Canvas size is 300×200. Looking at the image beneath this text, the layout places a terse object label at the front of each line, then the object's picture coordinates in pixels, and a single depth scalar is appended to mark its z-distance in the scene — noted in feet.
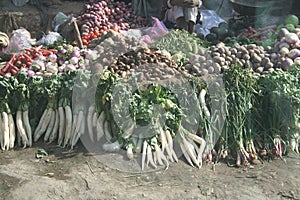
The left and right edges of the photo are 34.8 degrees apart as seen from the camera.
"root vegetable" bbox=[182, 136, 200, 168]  14.63
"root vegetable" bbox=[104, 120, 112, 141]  15.23
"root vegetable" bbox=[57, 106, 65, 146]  15.78
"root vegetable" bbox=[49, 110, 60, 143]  15.87
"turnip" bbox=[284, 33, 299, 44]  20.12
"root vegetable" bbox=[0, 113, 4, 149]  15.52
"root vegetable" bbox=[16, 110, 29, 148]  15.61
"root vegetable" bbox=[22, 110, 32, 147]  15.76
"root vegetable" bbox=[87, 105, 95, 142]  15.44
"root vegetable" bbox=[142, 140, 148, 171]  14.19
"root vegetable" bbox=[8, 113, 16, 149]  15.60
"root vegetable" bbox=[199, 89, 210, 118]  15.30
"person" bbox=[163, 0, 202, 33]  24.39
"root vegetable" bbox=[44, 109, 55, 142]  15.96
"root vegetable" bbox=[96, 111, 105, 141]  15.30
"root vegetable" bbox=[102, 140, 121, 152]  14.66
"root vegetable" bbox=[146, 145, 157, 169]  14.29
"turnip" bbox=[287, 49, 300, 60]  19.35
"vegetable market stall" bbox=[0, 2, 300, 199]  14.60
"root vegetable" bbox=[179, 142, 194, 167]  14.59
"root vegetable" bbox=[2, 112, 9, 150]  15.43
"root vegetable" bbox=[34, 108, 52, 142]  15.94
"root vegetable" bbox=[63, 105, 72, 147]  15.57
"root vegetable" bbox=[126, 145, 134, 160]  14.38
